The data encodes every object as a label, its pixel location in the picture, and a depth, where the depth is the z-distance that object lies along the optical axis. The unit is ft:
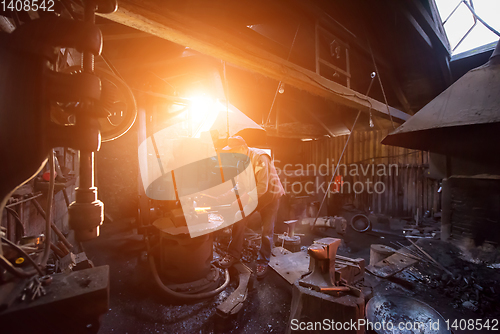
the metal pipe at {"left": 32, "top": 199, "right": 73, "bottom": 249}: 9.84
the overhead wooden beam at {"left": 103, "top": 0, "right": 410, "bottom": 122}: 8.04
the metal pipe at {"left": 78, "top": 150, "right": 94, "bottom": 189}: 4.59
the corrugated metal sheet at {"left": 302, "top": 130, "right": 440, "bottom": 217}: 27.50
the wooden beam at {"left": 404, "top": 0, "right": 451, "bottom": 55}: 17.19
